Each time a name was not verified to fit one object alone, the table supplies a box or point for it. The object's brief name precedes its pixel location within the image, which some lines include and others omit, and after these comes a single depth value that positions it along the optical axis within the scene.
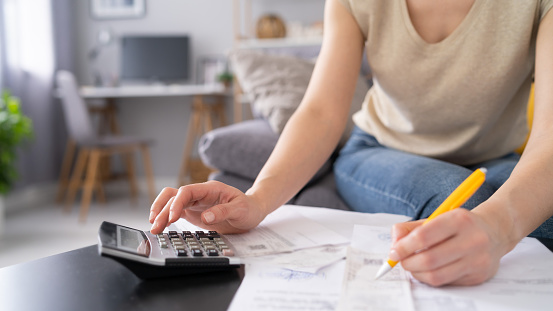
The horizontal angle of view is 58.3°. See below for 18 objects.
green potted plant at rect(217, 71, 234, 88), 3.59
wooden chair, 2.90
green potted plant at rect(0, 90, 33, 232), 2.43
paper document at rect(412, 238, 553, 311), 0.40
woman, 0.60
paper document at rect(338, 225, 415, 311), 0.40
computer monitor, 3.74
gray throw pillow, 1.50
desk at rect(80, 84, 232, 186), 3.43
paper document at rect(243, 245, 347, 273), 0.49
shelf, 3.16
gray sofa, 1.24
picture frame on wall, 3.91
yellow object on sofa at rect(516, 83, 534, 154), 1.32
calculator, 0.44
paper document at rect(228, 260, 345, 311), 0.40
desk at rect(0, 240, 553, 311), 0.40
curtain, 3.09
